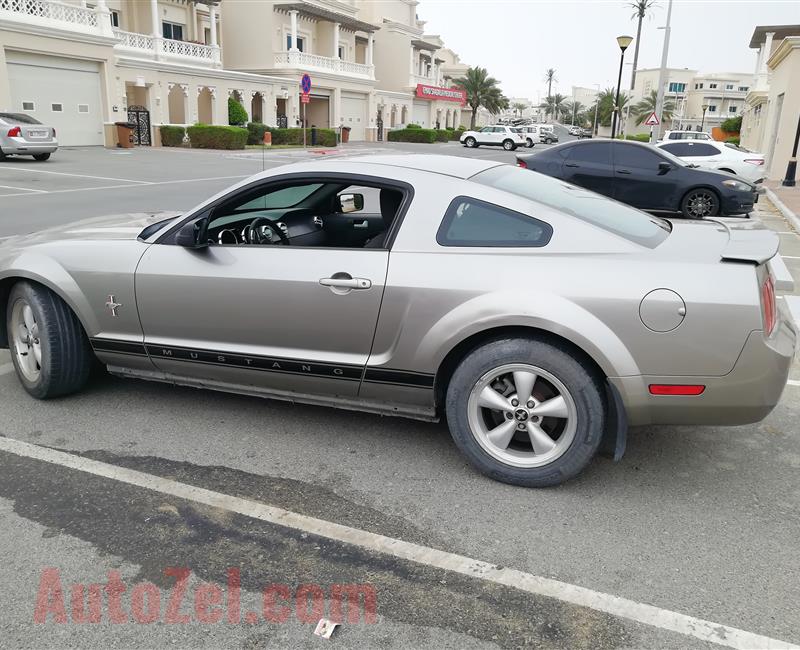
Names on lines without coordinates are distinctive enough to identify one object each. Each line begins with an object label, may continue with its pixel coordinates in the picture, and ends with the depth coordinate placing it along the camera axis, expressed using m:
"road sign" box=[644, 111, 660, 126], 27.60
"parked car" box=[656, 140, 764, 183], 17.55
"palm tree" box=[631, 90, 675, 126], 96.19
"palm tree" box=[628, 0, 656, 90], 35.81
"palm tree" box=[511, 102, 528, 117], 153.38
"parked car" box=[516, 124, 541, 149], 54.06
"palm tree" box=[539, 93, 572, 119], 134.50
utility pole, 29.28
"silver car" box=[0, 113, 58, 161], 20.86
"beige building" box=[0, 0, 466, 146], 27.28
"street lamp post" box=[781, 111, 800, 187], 21.59
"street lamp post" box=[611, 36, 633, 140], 28.34
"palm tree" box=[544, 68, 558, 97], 144.25
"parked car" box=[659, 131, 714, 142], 26.69
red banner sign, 63.53
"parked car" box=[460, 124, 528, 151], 50.56
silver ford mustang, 3.14
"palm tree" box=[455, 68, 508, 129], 75.06
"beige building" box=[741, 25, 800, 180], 24.89
